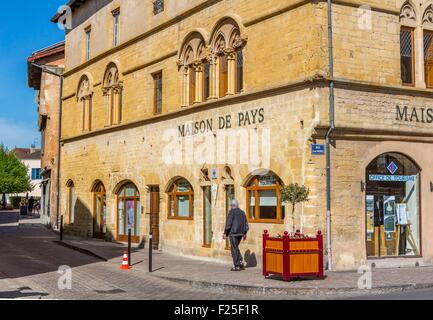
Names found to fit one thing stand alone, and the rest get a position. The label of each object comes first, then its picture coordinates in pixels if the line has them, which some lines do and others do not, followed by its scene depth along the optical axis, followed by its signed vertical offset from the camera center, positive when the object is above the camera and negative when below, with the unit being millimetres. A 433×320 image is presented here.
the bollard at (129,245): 15952 -1091
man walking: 15102 -604
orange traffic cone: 16000 -1557
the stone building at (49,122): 33531 +4863
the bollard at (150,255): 15013 -1274
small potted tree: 14125 +260
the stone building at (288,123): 14969 +2280
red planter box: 12938 -1106
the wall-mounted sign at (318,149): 14625 +1361
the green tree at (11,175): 77375 +3888
